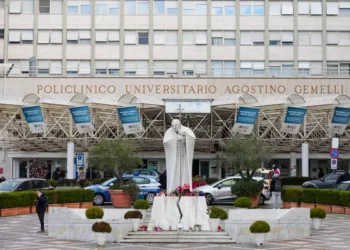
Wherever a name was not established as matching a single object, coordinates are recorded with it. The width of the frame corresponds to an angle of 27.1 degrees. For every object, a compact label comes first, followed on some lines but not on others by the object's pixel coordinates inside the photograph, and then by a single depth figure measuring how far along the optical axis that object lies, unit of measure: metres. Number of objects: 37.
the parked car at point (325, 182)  36.41
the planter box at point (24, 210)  29.02
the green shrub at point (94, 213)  20.80
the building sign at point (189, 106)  42.84
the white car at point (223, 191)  32.72
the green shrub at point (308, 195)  30.23
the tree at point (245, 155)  32.97
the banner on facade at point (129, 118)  41.50
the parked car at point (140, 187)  32.84
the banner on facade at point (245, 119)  41.47
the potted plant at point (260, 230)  19.05
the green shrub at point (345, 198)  28.34
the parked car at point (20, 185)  31.34
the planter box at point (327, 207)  29.62
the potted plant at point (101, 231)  19.19
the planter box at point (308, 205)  30.17
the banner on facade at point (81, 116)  41.06
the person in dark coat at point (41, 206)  22.72
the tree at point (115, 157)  35.50
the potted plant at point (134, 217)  20.88
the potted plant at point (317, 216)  23.00
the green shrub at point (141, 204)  24.16
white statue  22.25
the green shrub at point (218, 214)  21.38
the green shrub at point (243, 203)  24.64
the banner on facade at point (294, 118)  40.51
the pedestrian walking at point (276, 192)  28.58
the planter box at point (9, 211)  28.15
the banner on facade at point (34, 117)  40.84
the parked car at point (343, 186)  31.09
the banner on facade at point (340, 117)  40.69
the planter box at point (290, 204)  30.99
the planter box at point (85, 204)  30.95
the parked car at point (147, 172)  41.26
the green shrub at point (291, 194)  30.89
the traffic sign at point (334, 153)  31.73
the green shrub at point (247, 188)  30.70
